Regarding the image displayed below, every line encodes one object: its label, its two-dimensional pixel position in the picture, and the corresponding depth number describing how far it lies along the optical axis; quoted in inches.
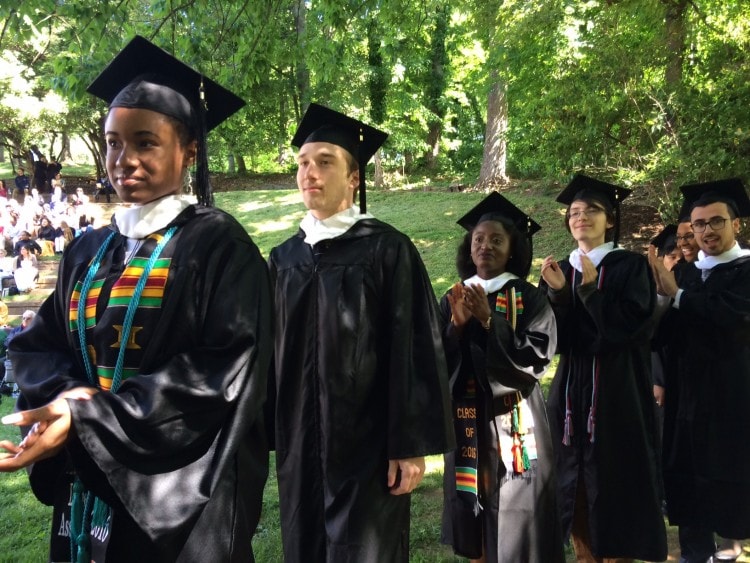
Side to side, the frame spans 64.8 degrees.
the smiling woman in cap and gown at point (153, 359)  62.4
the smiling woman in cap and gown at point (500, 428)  117.4
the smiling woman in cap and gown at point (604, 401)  132.2
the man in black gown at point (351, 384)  97.6
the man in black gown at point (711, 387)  140.1
